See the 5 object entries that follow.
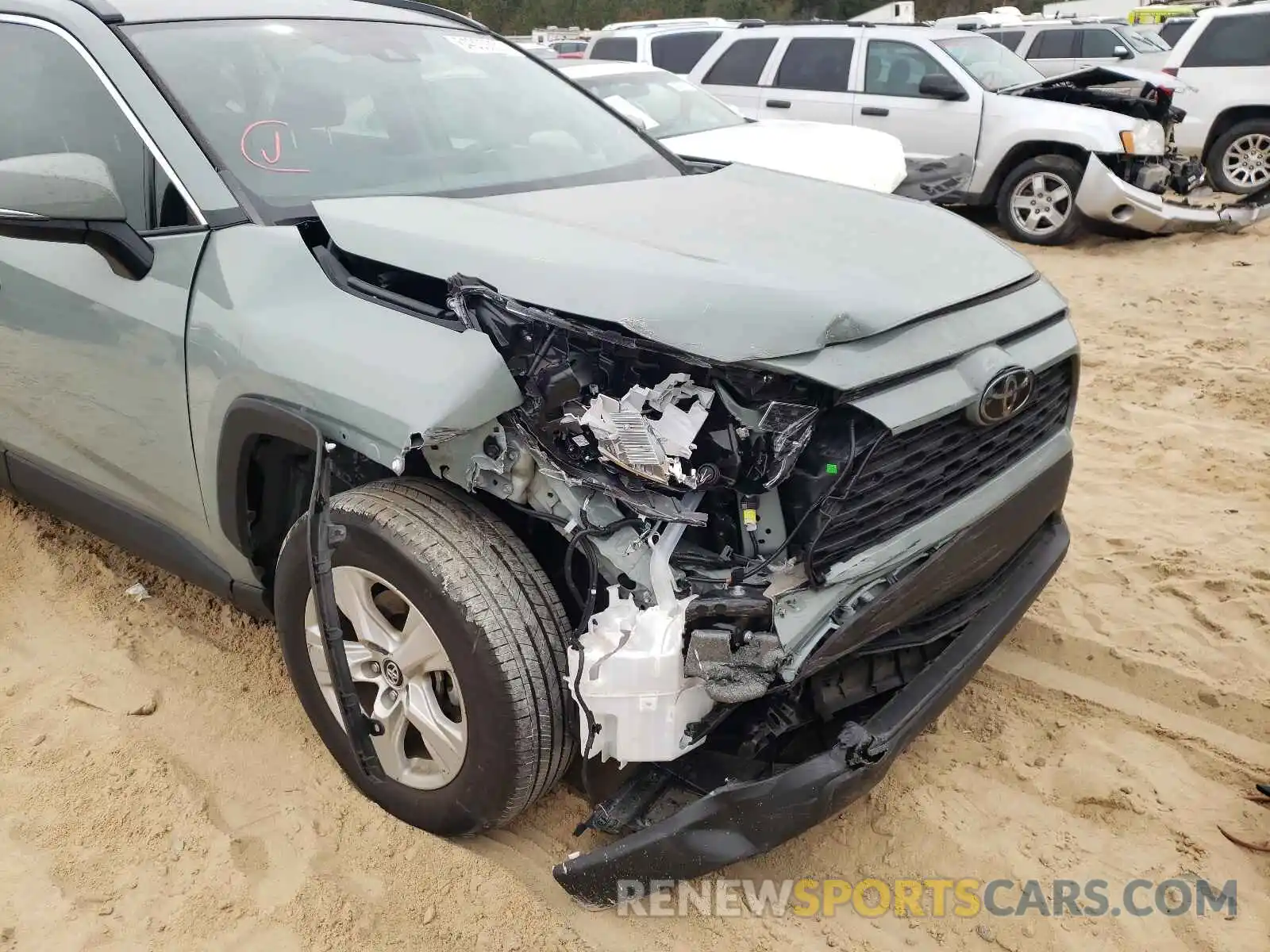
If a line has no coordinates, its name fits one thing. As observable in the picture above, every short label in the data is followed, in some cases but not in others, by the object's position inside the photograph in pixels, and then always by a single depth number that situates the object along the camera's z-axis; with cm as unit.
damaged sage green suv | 189
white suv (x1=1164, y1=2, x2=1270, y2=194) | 951
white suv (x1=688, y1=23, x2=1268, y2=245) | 782
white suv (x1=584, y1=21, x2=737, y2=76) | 986
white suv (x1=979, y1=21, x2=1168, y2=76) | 1296
